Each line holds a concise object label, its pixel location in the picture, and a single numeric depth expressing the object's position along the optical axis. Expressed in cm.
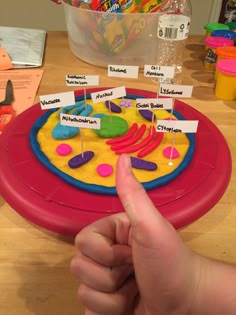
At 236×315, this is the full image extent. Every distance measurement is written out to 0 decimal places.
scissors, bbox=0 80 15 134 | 69
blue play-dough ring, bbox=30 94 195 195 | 50
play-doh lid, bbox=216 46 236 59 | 82
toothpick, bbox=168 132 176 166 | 56
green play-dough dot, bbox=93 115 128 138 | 62
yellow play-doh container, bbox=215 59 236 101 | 79
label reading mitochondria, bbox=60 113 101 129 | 53
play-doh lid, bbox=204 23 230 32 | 100
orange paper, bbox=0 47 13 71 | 92
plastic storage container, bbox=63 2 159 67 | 85
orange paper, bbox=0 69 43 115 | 76
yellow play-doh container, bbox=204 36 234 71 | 90
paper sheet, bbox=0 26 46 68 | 94
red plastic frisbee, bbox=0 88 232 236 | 47
